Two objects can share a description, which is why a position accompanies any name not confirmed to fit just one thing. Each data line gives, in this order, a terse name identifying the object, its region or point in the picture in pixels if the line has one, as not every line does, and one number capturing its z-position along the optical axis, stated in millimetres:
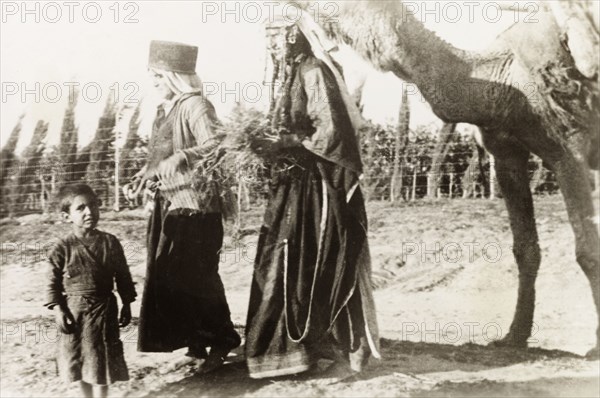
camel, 3898
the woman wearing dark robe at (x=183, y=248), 3816
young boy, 3434
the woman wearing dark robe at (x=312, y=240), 3658
